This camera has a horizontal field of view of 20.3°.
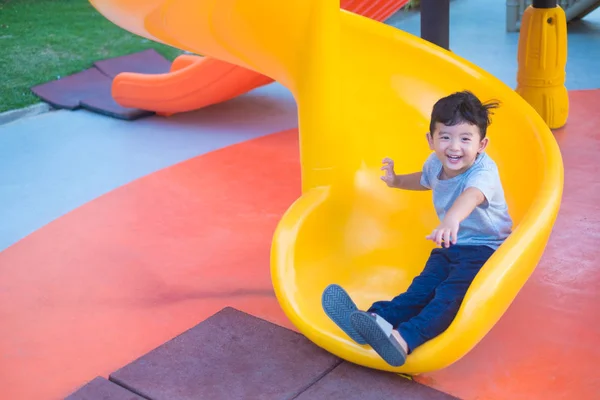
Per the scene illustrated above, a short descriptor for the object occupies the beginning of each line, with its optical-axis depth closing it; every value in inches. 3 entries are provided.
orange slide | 257.4
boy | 153.3
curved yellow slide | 161.7
